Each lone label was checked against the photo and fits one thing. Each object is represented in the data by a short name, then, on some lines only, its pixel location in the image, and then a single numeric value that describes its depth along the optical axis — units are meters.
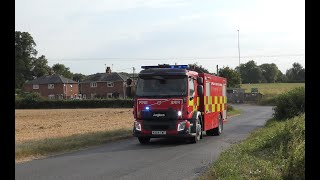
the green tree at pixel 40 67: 128.50
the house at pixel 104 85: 108.88
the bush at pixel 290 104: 28.08
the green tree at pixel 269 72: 156.88
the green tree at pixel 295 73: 136.32
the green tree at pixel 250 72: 151.50
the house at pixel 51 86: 114.62
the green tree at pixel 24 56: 121.94
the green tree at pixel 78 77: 143.50
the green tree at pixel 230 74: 91.88
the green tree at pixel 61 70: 146.25
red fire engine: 17.75
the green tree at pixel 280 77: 153.31
